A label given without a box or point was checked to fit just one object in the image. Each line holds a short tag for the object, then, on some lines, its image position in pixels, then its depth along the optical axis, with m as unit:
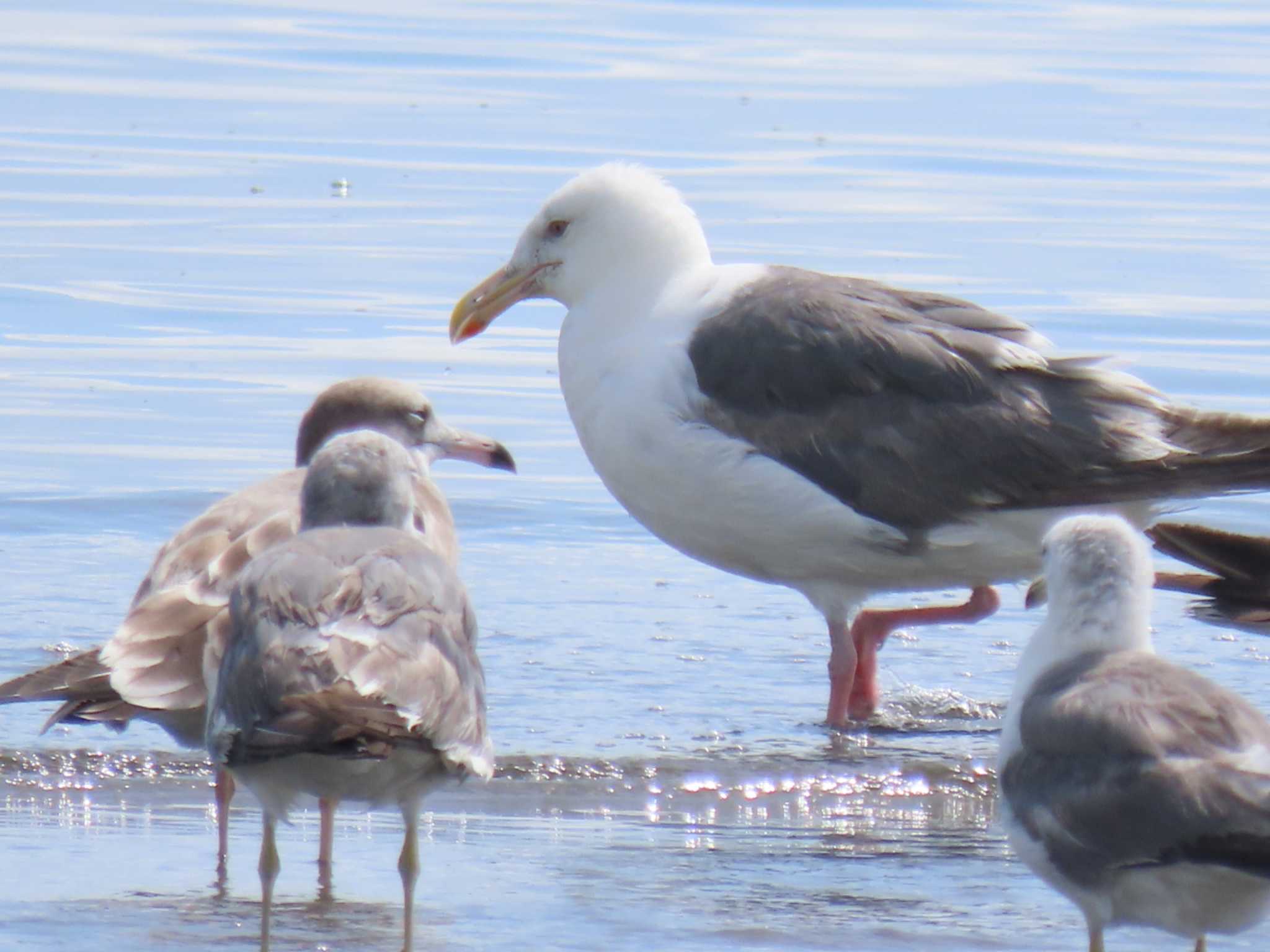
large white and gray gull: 16.59
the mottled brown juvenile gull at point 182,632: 13.23
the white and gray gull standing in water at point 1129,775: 10.48
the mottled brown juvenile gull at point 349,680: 10.88
